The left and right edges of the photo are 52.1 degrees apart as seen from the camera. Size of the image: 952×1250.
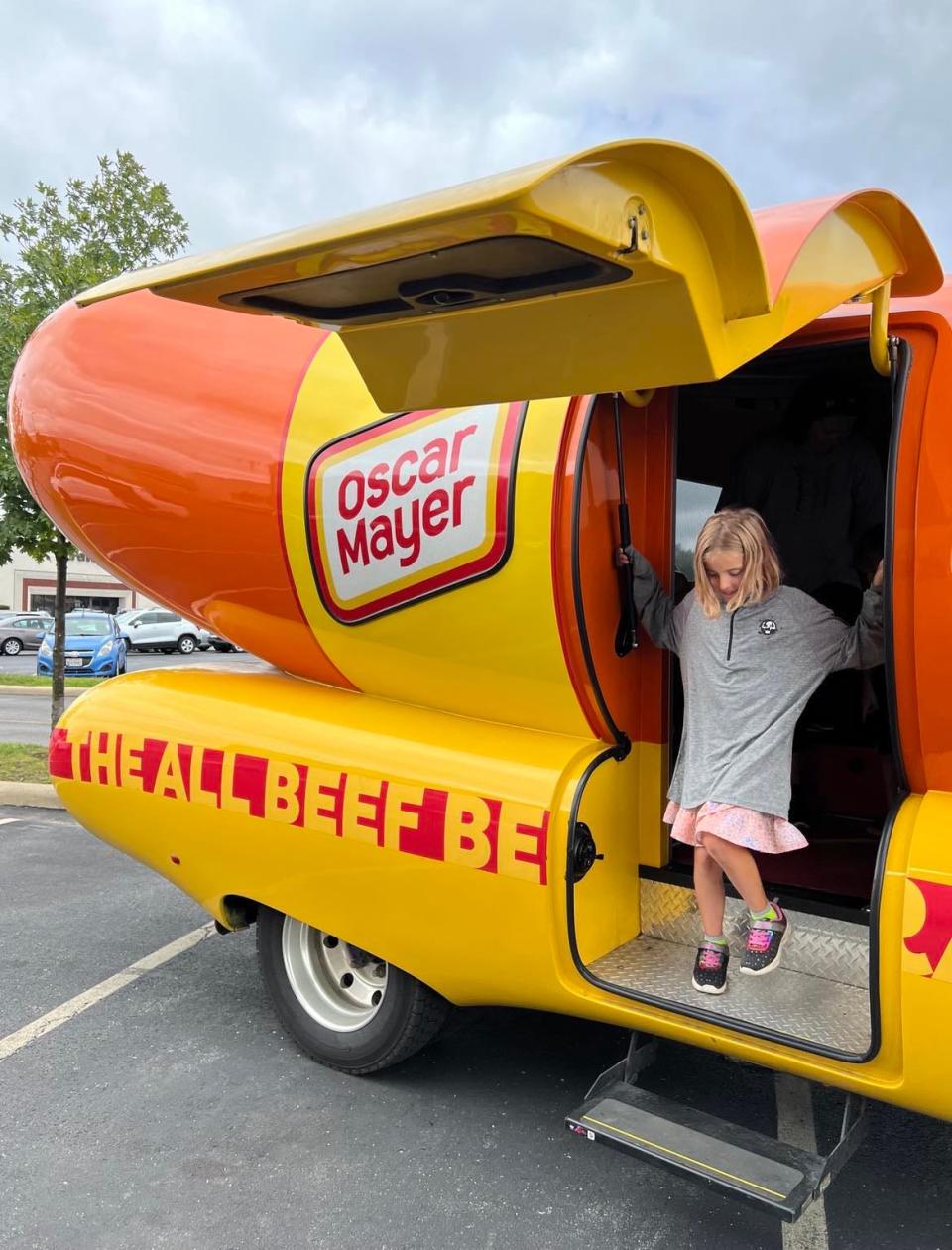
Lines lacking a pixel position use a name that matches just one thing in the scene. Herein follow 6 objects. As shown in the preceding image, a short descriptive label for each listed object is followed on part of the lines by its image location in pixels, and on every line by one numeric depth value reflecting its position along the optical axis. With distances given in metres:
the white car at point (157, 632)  27.34
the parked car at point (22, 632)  27.48
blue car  19.06
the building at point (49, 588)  42.00
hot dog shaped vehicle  1.97
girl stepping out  2.70
